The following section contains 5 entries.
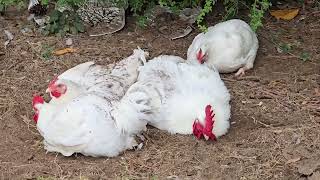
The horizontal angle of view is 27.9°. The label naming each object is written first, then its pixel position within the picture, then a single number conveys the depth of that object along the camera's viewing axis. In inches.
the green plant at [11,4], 232.2
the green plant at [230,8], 223.0
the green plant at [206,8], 202.5
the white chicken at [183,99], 173.6
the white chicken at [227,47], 202.5
